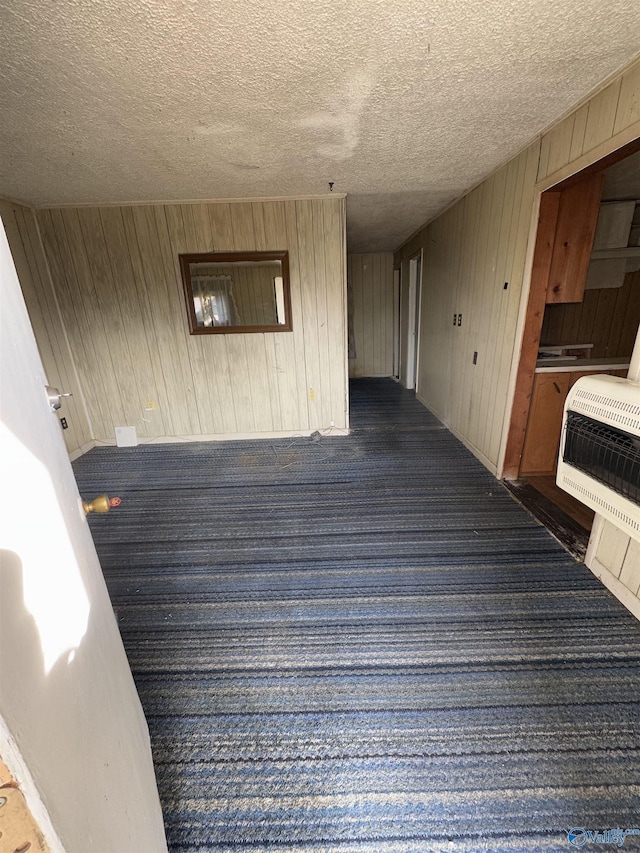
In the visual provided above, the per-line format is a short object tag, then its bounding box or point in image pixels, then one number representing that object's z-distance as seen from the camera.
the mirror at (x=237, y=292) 3.43
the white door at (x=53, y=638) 0.43
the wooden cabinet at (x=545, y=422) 2.56
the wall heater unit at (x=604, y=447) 1.38
